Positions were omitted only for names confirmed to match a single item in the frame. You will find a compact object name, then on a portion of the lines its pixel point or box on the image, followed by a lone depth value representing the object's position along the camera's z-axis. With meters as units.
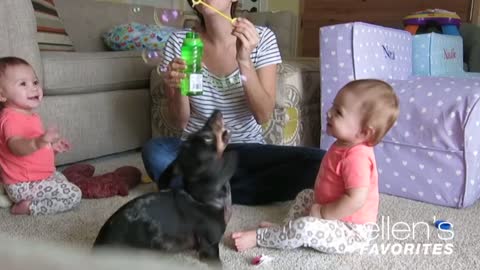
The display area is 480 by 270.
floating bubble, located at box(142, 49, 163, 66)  1.59
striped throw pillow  1.98
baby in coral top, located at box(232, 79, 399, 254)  1.04
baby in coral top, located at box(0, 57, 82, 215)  1.28
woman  1.31
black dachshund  0.85
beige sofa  1.62
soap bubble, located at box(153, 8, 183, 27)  1.57
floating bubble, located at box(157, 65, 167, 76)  1.32
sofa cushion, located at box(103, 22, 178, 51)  2.18
